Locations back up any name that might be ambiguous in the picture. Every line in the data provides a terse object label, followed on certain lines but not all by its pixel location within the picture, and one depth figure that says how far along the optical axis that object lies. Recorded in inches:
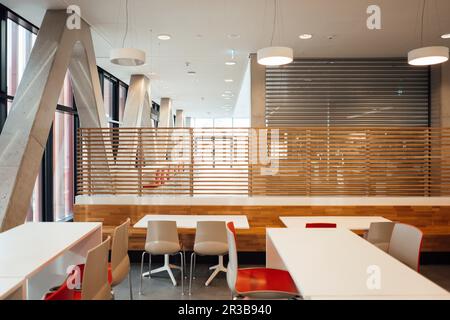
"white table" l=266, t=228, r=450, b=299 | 76.9
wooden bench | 217.8
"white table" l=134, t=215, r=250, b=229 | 182.9
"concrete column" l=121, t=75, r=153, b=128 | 372.2
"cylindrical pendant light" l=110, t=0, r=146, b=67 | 195.0
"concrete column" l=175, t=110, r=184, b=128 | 800.9
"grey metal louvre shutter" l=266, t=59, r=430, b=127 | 320.8
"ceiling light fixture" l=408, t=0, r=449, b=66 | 184.4
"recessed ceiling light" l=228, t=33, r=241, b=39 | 264.2
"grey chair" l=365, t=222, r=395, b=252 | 169.8
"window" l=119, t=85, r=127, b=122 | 450.4
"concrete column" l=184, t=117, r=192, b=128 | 965.4
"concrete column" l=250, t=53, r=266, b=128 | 313.3
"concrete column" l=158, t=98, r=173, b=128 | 598.5
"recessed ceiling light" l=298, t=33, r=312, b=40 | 263.1
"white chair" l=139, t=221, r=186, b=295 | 178.9
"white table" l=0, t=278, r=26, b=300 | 77.8
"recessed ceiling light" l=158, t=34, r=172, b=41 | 266.0
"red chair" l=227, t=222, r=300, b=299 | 111.6
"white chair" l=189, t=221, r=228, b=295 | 178.7
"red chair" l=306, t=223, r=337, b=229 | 163.2
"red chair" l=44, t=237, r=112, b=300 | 95.8
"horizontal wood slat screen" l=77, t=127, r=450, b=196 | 236.7
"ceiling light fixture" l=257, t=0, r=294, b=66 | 186.4
